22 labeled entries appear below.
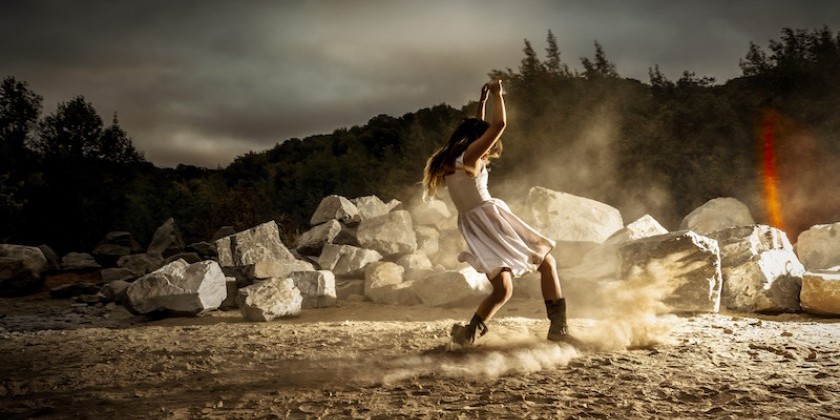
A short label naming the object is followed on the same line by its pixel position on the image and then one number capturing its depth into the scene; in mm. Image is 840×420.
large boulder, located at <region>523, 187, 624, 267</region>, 7652
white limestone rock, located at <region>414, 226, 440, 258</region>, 9086
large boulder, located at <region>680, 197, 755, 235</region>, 7867
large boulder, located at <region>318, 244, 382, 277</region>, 8391
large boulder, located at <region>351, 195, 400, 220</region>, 10625
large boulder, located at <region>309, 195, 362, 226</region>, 10219
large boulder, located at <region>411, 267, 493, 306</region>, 6367
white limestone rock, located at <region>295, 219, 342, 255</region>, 9633
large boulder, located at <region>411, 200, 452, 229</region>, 9742
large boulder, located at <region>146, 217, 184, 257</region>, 17016
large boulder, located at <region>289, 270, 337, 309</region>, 6980
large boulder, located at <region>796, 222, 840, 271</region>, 6250
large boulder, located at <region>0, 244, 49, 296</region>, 10719
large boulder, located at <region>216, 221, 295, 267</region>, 8977
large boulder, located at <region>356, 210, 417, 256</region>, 8865
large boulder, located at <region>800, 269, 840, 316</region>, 4930
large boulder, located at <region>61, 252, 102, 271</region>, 13844
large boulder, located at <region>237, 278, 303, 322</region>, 5934
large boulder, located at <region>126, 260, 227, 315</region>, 6551
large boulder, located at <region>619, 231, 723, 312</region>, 5262
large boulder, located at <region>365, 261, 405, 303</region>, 7302
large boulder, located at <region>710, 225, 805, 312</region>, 5418
